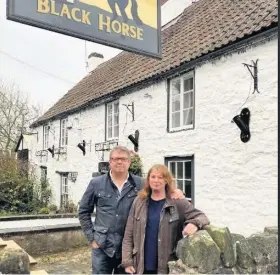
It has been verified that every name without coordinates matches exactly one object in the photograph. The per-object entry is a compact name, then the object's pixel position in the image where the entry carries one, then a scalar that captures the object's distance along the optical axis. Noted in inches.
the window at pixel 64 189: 627.2
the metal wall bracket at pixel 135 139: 410.0
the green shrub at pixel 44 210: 579.0
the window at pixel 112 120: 466.9
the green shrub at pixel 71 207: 555.4
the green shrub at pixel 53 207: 619.2
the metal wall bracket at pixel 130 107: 418.2
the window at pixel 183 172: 330.2
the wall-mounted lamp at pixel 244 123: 271.9
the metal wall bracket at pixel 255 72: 267.4
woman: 121.6
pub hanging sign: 128.6
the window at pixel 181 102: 339.3
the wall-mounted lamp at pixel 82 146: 546.9
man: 138.5
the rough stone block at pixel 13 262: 115.3
